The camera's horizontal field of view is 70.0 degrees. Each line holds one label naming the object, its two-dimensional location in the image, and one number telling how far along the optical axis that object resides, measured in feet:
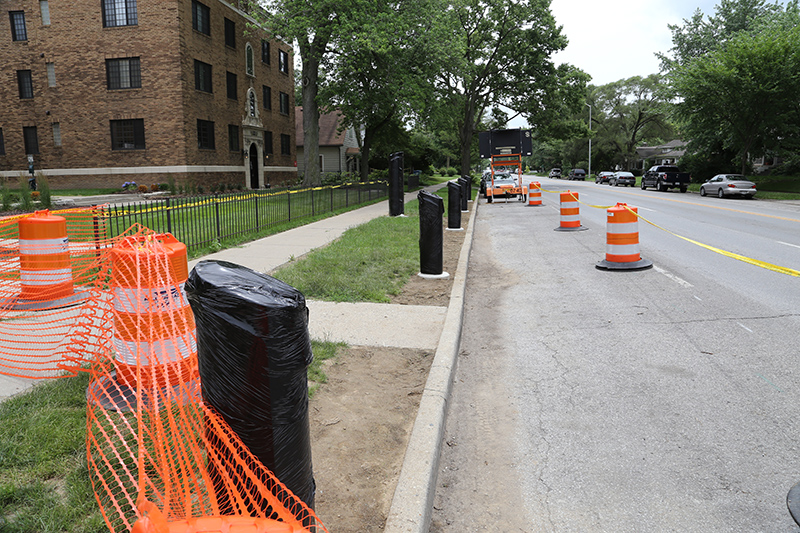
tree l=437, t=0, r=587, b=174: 131.34
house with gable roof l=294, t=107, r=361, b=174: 180.14
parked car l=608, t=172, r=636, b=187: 167.32
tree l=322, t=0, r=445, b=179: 77.92
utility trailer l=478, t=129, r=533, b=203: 100.94
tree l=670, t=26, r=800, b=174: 104.78
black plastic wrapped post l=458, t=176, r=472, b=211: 66.62
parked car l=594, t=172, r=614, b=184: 184.09
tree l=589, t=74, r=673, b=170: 259.60
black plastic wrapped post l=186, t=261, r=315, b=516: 6.95
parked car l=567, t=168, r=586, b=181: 242.58
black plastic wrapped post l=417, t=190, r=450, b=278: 28.96
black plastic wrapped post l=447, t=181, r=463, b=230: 50.51
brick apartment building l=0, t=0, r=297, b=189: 89.35
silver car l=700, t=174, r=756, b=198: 97.71
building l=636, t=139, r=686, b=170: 260.25
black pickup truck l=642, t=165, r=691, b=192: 124.98
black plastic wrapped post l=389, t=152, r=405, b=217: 58.23
